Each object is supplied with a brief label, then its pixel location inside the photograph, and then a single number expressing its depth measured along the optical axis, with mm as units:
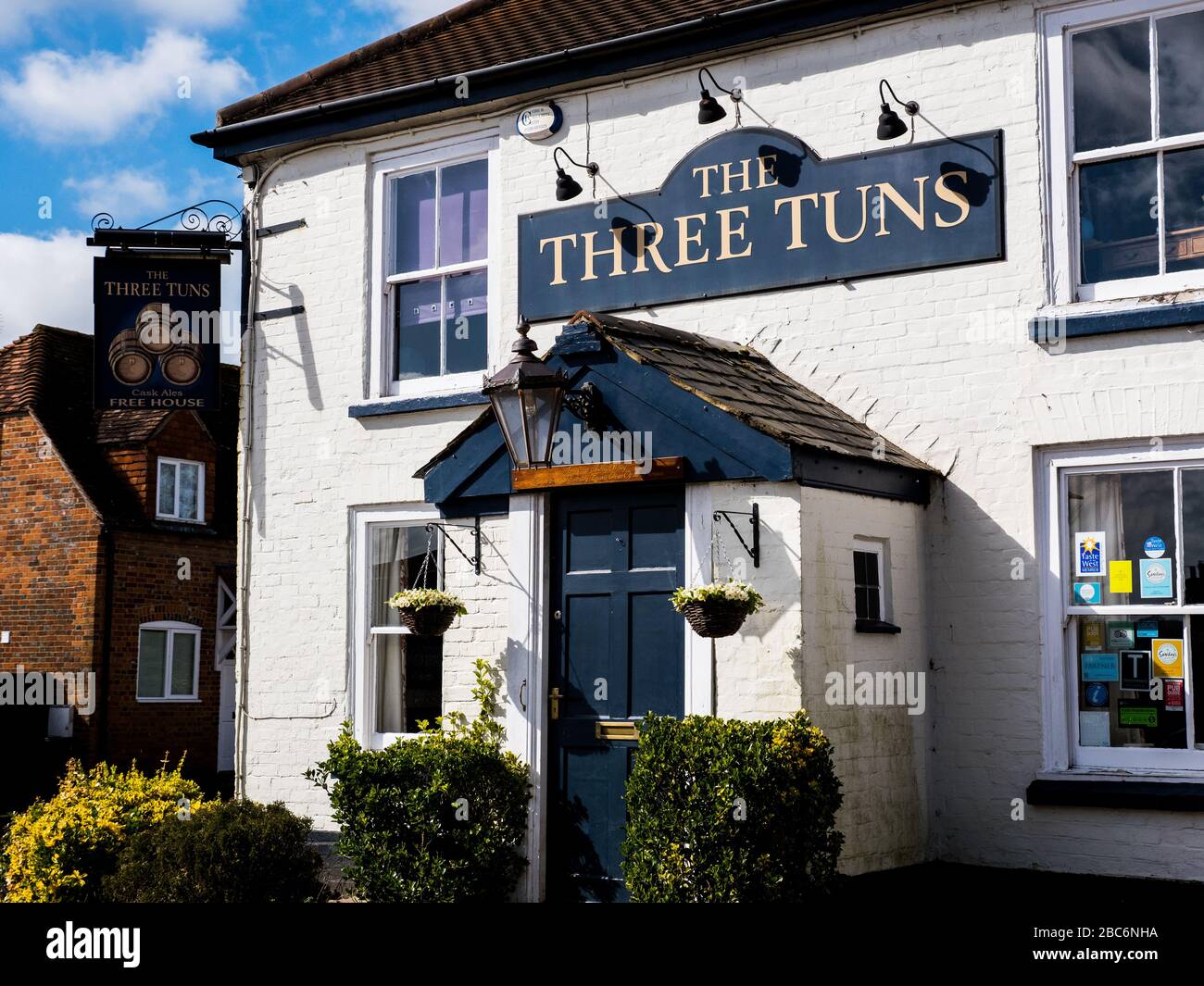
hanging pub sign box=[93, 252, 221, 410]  13164
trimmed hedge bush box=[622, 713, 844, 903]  7746
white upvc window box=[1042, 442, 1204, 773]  8781
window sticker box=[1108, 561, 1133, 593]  8984
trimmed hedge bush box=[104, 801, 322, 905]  8672
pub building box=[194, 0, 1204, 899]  8773
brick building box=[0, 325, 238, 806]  21656
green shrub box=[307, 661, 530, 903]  8781
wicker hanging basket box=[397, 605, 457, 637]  9617
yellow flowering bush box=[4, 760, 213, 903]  9156
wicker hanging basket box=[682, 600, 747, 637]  8172
